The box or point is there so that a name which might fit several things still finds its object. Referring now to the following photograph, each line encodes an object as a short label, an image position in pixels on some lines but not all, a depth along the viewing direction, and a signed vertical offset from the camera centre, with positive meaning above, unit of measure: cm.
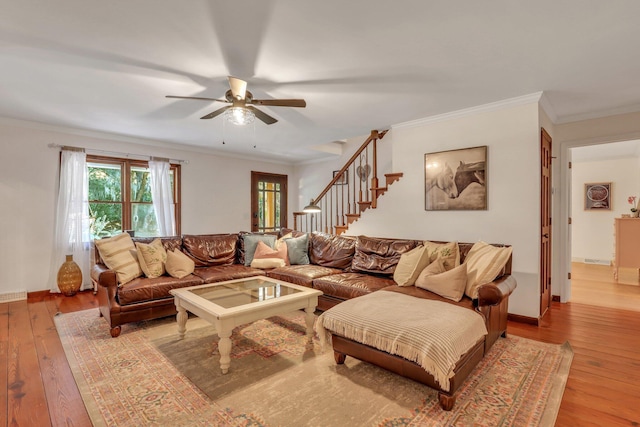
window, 500 +28
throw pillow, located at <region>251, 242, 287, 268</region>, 426 -55
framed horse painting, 371 +45
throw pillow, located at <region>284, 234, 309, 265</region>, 443 -52
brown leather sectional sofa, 277 -72
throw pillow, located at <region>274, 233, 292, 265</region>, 438 -49
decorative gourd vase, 442 -92
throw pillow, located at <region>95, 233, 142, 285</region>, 328 -47
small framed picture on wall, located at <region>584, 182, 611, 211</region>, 684 +42
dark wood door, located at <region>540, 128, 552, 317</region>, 350 -11
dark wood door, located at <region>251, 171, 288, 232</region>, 709 +31
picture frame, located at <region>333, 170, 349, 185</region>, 654 +76
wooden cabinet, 542 -54
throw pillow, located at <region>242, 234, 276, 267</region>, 442 -41
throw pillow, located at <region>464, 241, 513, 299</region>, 264 -46
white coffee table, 228 -75
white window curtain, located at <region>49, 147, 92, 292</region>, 455 -4
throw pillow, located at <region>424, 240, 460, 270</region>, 301 -39
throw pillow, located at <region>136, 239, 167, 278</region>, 349 -52
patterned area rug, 181 -119
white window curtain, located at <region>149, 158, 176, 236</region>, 534 +35
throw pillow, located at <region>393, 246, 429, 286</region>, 309 -53
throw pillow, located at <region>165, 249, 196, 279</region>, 359 -61
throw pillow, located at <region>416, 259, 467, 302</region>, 264 -60
